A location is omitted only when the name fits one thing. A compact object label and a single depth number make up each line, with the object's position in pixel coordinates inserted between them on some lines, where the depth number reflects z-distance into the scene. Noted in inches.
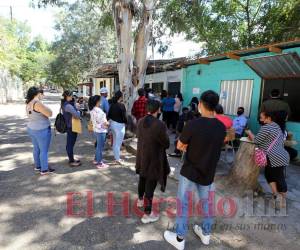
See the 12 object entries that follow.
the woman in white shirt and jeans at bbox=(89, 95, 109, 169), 213.6
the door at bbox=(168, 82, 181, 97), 483.5
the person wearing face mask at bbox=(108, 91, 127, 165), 225.9
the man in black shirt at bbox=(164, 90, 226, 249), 107.3
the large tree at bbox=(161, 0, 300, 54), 419.5
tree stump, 174.4
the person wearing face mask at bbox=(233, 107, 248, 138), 278.2
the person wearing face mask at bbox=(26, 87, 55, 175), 187.5
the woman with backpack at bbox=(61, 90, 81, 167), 213.8
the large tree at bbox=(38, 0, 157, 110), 313.9
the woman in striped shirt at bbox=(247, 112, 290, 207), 152.7
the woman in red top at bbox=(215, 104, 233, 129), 209.0
